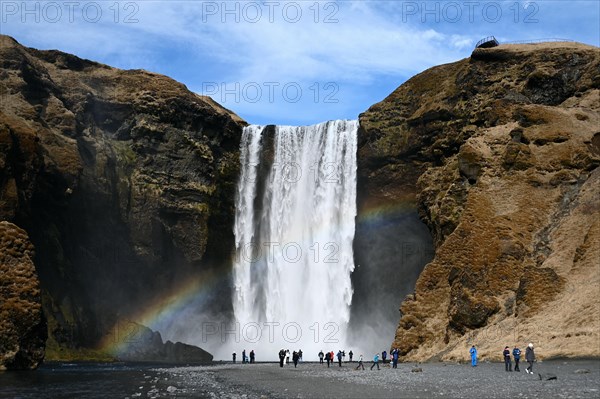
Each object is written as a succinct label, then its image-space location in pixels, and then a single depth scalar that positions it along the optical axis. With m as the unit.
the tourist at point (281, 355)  52.09
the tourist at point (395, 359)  43.97
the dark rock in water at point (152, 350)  69.44
